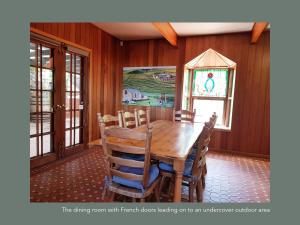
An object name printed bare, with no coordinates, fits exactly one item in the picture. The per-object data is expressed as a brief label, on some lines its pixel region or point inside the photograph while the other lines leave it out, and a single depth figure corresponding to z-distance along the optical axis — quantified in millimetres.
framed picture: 4559
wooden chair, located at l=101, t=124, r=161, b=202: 1458
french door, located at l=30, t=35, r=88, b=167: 2840
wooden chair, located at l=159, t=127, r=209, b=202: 1788
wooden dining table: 1610
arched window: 4191
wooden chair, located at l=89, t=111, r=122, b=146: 1768
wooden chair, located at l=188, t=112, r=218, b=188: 1775
